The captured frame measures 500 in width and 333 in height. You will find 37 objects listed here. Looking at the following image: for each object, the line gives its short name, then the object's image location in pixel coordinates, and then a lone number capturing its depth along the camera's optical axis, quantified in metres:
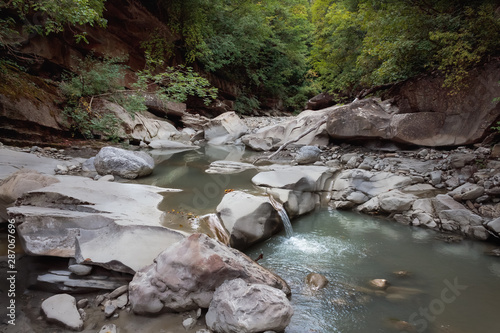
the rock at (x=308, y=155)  8.77
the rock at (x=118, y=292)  2.73
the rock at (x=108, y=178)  6.01
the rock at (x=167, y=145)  11.28
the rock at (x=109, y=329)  2.37
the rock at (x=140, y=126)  10.68
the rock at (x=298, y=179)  5.75
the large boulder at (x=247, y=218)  4.08
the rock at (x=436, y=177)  6.12
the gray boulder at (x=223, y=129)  14.36
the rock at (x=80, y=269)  2.87
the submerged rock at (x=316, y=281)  3.30
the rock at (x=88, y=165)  6.79
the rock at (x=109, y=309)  2.54
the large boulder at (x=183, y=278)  2.59
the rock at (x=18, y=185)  3.64
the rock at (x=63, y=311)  2.39
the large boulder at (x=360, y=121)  8.44
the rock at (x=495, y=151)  6.25
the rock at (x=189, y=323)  2.49
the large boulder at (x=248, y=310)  2.33
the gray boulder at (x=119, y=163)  6.59
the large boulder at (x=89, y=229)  2.96
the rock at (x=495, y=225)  4.33
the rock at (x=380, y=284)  3.32
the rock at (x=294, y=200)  5.25
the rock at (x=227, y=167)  7.55
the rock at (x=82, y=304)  2.62
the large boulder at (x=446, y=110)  6.81
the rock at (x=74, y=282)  2.81
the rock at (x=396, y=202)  5.40
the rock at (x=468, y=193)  5.11
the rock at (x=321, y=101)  16.83
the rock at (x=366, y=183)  6.07
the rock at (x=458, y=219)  4.68
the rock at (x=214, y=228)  3.91
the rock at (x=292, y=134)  10.41
